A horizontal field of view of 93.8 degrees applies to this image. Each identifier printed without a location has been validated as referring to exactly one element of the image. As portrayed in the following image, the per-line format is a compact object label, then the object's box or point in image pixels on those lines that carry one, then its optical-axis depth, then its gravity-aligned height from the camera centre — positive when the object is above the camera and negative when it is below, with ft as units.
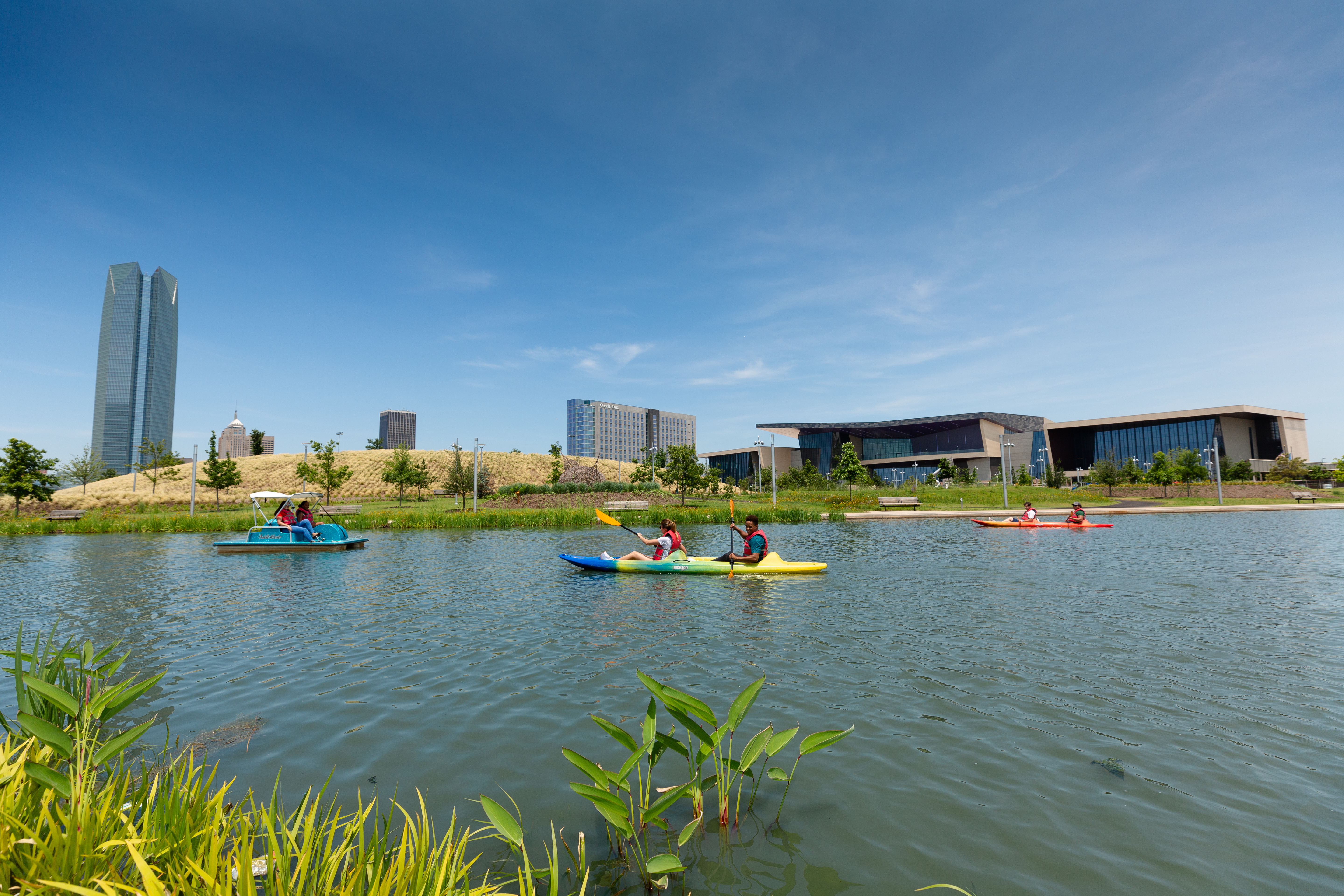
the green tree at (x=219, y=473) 161.89 +9.45
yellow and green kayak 54.90 -5.78
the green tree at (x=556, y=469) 199.00 +11.07
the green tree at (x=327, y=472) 160.56 +9.31
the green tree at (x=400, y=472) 166.30 +9.17
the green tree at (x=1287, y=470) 227.40 +7.15
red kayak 100.27 -5.17
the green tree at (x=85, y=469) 160.04 +11.01
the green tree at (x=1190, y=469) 181.47 +6.55
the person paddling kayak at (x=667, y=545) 56.80 -3.95
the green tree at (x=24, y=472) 127.95 +8.51
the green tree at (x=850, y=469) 191.01 +8.76
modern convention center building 260.01 +25.36
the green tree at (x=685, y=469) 158.71 +8.01
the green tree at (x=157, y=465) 181.37 +15.37
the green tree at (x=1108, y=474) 199.82 +6.08
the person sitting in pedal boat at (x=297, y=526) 78.48 -2.28
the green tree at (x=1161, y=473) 182.70 +5.70
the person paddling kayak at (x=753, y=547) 55.77 -4.26
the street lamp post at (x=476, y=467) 131.45 +8.35
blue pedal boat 74.79 -4.01
